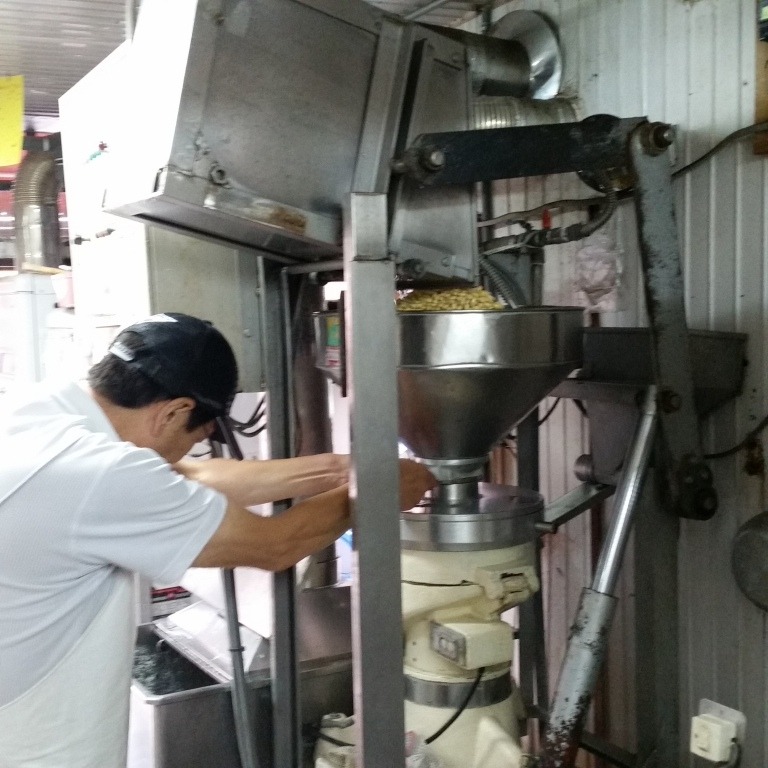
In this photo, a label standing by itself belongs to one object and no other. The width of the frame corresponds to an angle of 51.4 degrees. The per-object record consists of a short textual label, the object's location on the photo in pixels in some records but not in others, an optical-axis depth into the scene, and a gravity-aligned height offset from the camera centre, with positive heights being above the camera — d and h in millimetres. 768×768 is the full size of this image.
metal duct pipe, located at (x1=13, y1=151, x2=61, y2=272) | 2932 +532
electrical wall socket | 1411 -719
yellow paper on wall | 2207 +671
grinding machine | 1220 +104
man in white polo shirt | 1086 -259
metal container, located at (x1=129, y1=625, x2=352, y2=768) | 1582 -756
